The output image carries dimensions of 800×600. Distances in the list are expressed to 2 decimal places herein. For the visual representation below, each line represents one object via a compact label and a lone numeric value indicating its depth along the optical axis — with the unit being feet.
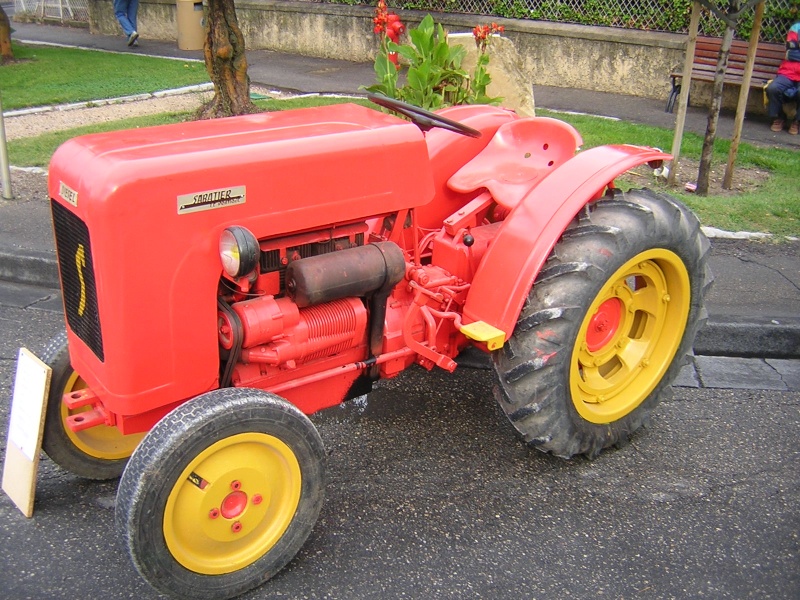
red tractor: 7.86
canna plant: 20.24
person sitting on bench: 27.61
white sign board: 8.94
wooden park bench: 29.76
